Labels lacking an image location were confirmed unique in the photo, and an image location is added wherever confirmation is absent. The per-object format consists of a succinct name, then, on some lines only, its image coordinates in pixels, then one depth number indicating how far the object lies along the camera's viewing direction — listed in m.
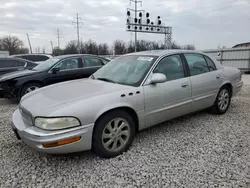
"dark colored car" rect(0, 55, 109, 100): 5.61
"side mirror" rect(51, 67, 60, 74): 6.09
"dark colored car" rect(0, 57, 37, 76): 7.31
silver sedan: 2.35
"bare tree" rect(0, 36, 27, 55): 61.47
